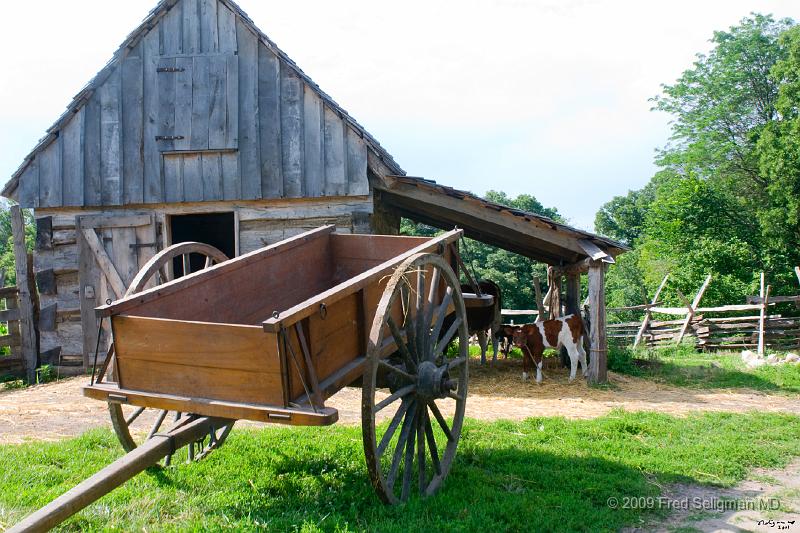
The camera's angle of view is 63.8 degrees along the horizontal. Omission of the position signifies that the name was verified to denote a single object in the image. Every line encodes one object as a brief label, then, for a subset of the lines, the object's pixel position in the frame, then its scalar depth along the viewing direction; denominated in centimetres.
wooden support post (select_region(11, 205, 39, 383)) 1034
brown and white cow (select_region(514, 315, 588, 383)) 1020
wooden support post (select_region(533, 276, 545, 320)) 1433
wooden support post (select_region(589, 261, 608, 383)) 937
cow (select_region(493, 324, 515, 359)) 1088
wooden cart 335
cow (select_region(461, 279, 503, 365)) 1122
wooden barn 973
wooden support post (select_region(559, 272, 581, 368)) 1144
